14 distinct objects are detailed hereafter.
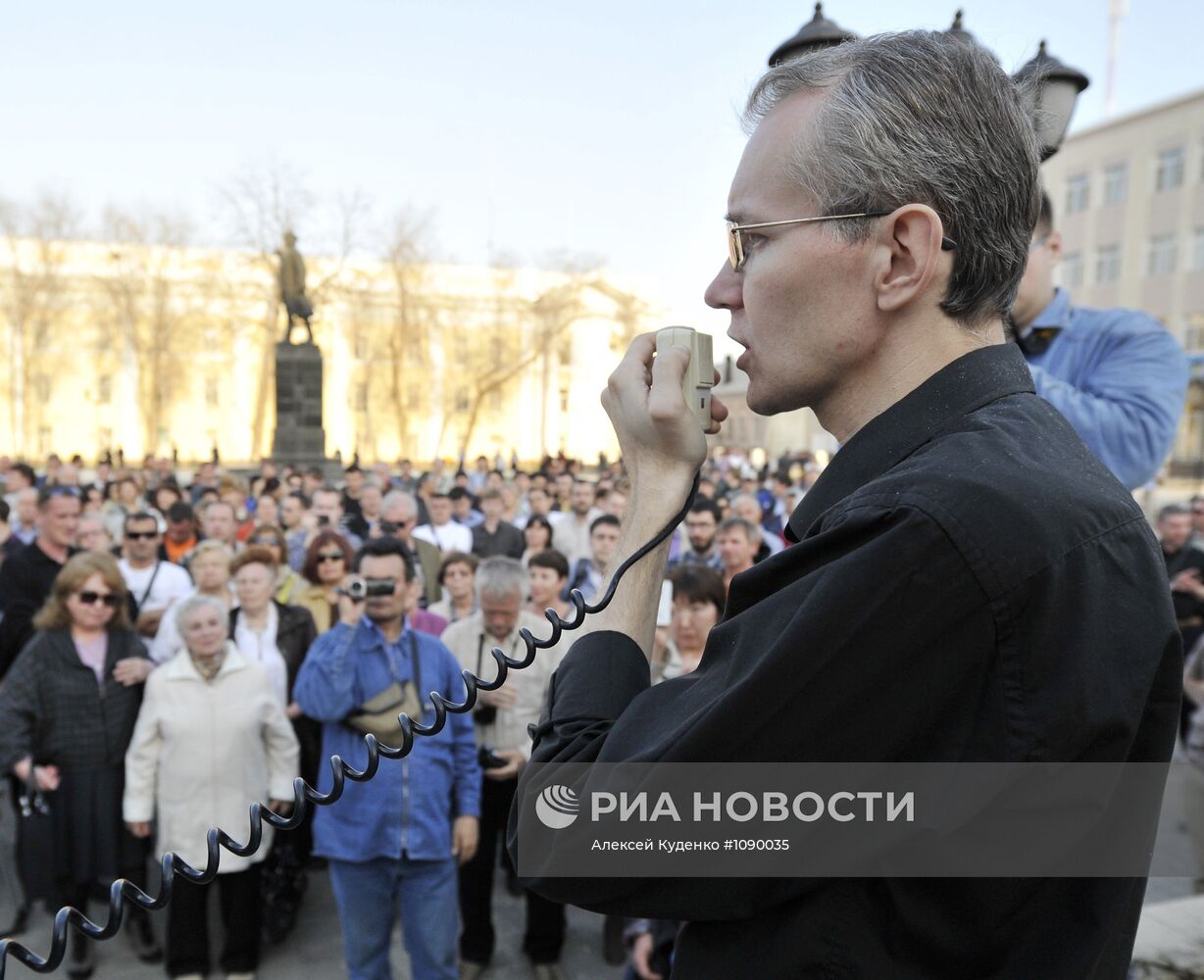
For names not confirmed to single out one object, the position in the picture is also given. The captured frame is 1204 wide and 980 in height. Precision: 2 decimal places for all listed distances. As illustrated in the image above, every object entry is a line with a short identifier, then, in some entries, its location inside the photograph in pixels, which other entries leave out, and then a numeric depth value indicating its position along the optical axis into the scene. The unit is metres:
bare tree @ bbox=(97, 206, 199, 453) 42.59
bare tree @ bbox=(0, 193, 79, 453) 41.66
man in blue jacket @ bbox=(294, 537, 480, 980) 4.21
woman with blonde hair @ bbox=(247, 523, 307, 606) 6.78
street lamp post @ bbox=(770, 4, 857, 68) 3.00
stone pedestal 22.28
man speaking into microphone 0.99
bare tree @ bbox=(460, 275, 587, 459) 42.91
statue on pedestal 22.03
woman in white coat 4.59
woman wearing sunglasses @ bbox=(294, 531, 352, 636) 6.34
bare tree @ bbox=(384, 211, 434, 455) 40.16
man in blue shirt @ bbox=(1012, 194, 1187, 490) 2.18
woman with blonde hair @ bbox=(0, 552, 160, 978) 4.70
